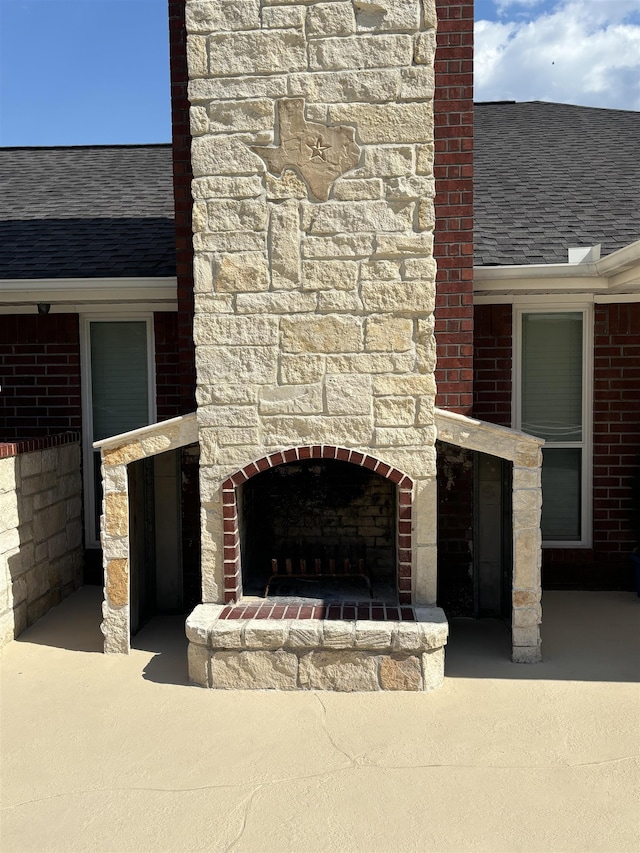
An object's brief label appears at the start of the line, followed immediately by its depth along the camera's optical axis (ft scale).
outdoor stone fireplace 15.53
